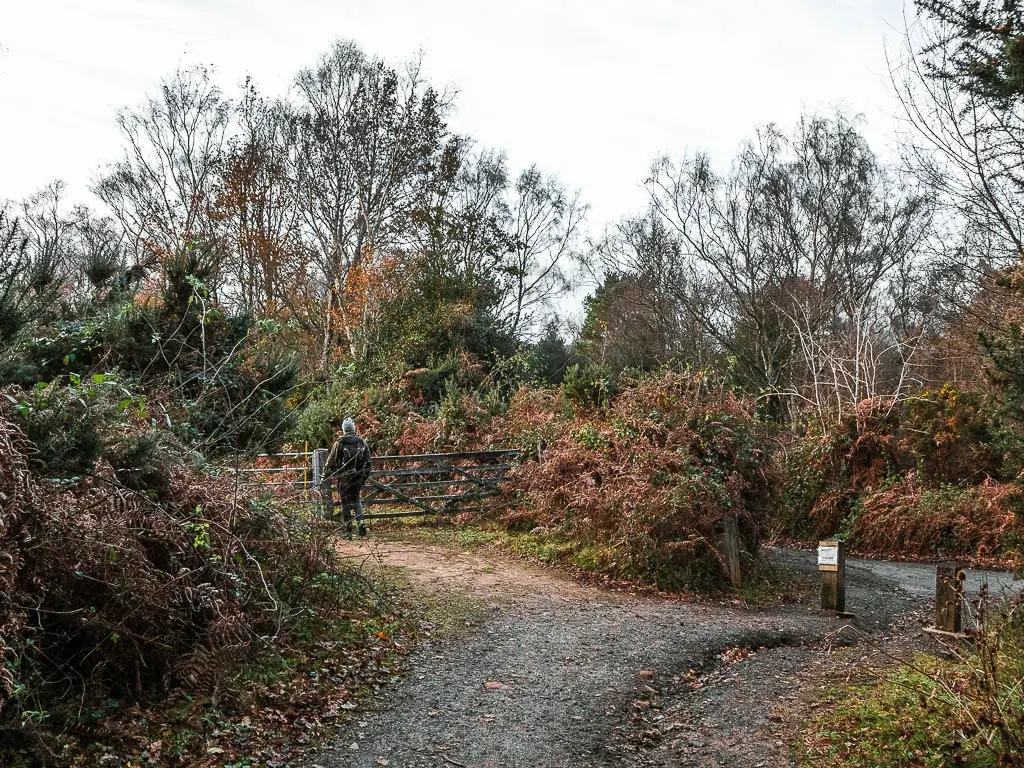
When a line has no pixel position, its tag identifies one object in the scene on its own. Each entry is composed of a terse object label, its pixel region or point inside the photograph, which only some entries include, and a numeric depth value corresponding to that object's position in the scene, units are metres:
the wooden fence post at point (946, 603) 6.74
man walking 11.88
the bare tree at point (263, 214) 23.78
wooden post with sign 8.91
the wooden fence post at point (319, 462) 13.16
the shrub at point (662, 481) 9.76
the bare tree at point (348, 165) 22.98
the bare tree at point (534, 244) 30.89
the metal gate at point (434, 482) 13.75
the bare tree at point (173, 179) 23.62
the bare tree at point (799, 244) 22.03
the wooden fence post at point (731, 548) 9.82
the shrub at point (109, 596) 4.51
